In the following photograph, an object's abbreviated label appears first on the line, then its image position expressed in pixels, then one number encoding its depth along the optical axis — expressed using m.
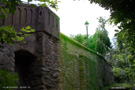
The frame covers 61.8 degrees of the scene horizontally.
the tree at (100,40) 14.86
